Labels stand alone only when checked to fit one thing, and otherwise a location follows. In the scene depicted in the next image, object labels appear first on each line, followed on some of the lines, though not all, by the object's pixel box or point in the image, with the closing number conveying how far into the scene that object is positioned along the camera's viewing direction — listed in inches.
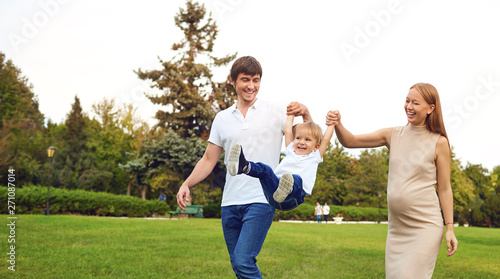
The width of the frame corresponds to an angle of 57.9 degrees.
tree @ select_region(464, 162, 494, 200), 3171.8
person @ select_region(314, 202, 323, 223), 1440.7
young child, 136.9
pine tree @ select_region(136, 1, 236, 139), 1400.1
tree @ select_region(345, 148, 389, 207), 2023.9
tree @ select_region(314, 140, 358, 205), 1995.6
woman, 148.5
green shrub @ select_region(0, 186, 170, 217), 1012.5
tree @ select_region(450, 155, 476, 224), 2129.7
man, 156.3
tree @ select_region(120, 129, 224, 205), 1315.2
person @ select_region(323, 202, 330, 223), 1443.2
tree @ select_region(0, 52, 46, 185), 1577.3
